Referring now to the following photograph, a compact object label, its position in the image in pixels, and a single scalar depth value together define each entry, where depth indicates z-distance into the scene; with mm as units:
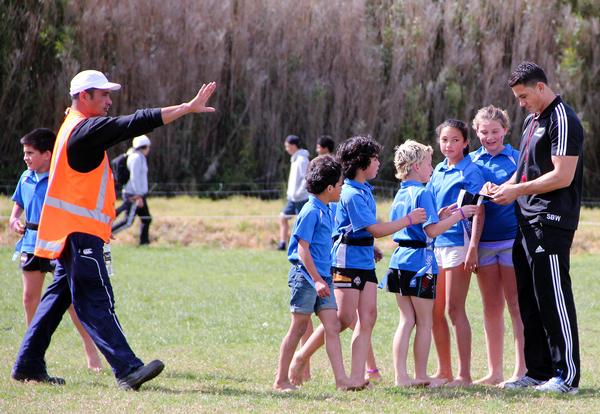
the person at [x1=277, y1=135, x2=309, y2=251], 36156
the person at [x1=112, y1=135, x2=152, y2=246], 36437
